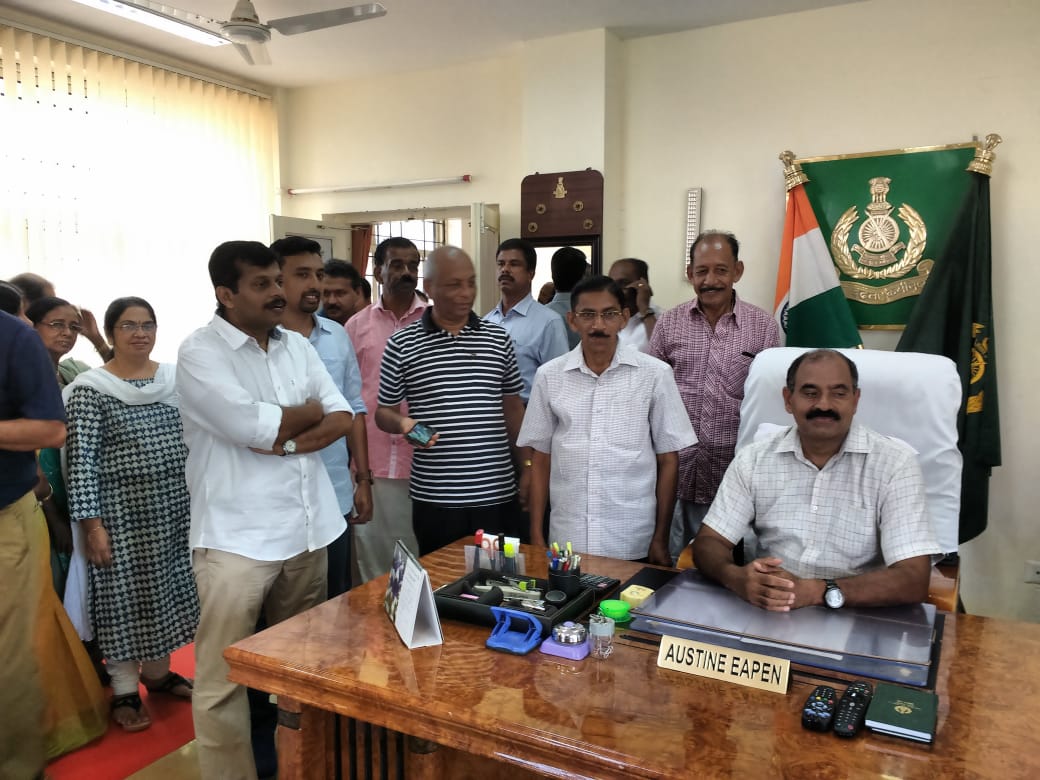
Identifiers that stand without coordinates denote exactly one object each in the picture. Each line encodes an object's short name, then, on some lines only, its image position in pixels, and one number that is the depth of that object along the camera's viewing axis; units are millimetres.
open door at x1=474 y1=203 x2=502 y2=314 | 4574
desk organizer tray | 1422
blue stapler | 1347
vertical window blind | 4090
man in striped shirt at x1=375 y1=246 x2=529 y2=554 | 2354
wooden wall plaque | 4215
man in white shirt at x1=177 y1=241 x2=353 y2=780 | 1797
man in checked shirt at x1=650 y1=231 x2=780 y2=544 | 2734
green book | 1055
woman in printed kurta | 2396
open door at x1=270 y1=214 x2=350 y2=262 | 4825
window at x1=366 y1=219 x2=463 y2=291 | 5273
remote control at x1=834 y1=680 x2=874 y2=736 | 1069
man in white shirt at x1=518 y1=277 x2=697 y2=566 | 2154
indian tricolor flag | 3717
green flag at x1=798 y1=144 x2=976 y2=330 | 3523
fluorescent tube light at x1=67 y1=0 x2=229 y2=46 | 3383
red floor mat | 2266
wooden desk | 1032
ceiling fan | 3355
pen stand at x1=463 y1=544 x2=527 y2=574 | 1686
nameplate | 1219
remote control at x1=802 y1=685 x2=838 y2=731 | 1087
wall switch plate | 3494
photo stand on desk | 1377
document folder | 1274
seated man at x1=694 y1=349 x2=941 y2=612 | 1624
